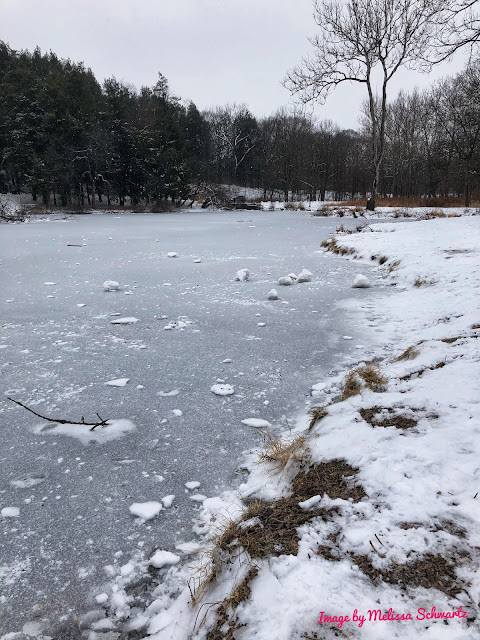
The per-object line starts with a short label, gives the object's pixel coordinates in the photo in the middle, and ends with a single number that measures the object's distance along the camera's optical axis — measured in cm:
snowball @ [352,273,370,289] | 555
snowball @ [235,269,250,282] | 626
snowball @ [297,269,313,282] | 612
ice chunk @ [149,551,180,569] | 146
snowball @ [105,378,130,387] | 290
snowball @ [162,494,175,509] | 176
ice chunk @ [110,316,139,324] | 429
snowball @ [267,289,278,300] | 514
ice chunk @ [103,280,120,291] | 571
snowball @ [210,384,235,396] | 277
